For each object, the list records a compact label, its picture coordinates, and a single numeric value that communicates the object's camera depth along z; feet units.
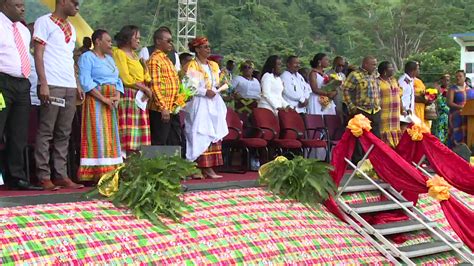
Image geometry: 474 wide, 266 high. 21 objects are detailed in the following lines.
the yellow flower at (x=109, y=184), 15.34
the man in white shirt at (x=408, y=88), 28.48
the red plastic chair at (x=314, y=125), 26.81
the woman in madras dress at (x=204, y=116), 21.22
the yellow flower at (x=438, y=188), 16.81
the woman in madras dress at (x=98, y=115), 18.10
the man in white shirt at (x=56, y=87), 17.10
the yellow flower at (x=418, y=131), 20.18
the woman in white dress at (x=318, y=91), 28.01
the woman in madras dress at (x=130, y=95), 19.22
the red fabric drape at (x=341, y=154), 19.29
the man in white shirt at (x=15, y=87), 16.34
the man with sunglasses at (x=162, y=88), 19.86
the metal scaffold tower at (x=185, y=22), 68.03
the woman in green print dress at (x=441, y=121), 35.06
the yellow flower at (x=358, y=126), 18.95
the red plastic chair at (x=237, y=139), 23.18
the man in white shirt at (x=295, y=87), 26.66
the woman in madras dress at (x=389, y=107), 26.04
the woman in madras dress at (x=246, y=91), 27.91
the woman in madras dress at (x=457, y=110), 34.04
